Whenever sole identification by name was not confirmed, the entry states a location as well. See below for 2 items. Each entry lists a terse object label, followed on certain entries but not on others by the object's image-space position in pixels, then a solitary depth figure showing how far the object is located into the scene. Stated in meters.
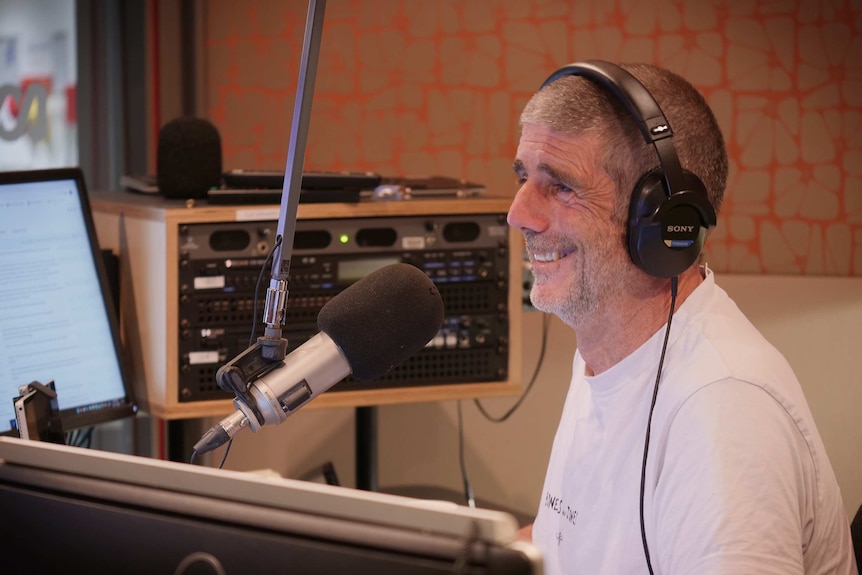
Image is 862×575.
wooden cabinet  1.77
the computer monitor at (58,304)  1.64
